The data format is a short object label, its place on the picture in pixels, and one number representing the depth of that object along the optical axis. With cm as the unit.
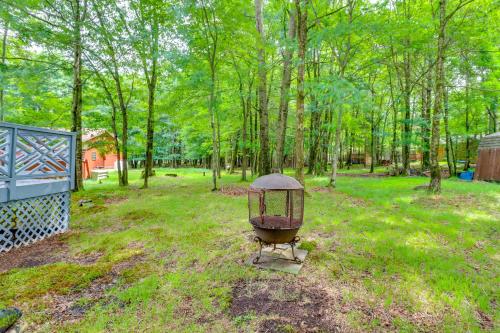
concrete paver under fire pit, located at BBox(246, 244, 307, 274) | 397
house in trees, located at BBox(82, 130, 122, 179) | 1205
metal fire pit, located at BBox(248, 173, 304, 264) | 386
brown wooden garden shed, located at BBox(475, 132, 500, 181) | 1339
